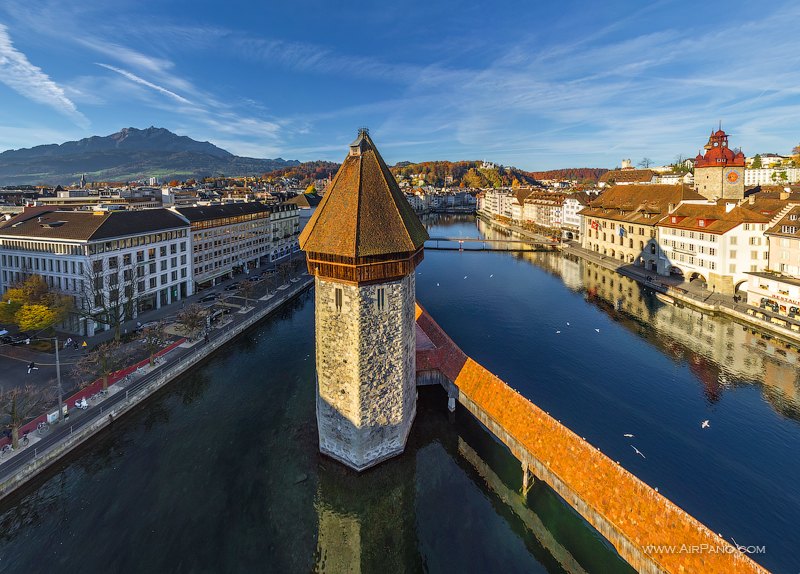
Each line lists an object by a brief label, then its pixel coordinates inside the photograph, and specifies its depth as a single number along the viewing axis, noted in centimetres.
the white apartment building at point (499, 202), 16891
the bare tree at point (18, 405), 2139
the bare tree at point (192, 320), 3662
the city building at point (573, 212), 10762
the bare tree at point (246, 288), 4975
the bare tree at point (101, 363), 2808
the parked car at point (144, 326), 3768
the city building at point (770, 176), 11911
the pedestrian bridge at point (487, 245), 10144
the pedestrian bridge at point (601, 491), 1389
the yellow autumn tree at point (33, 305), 3384
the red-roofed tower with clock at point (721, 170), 7469
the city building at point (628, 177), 14323
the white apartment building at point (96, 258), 3850
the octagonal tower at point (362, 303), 2009
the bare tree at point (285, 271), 6209
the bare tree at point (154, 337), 3234
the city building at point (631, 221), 7039
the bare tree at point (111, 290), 3766
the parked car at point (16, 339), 3541
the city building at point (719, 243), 5116
